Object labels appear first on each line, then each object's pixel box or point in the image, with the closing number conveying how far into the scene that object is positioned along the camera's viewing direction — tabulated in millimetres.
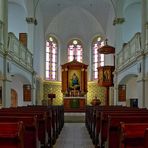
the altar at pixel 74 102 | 16408
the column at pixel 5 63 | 8455
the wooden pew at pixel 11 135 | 2532
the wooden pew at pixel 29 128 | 3510
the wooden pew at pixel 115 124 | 3599
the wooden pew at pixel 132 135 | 2570
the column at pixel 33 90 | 13171
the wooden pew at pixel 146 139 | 2188
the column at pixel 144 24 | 8773
